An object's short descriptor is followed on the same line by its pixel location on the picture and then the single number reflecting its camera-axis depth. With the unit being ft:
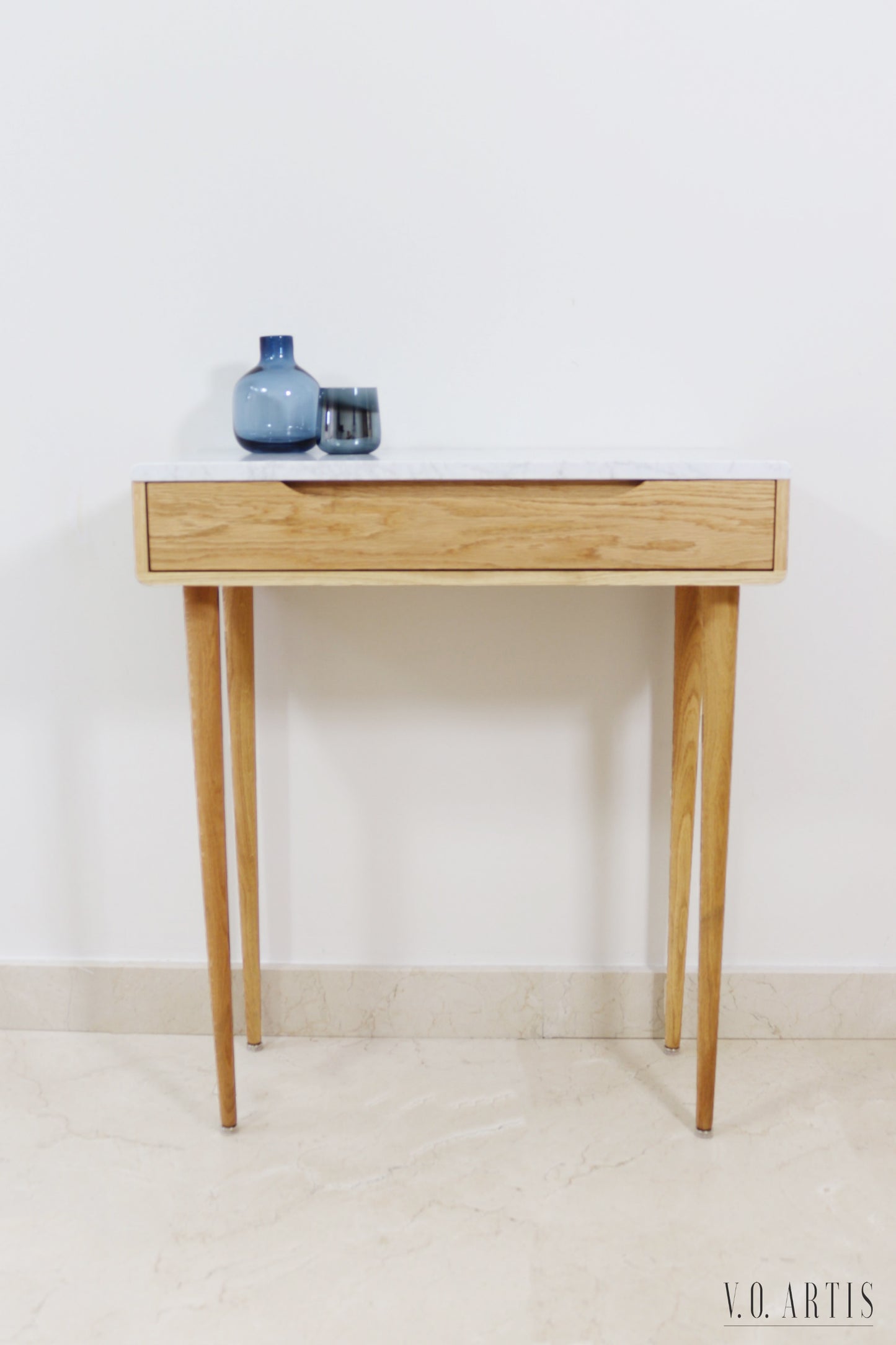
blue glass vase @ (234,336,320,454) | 4.41
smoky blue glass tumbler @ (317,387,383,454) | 4.36
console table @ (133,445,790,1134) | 3.98
